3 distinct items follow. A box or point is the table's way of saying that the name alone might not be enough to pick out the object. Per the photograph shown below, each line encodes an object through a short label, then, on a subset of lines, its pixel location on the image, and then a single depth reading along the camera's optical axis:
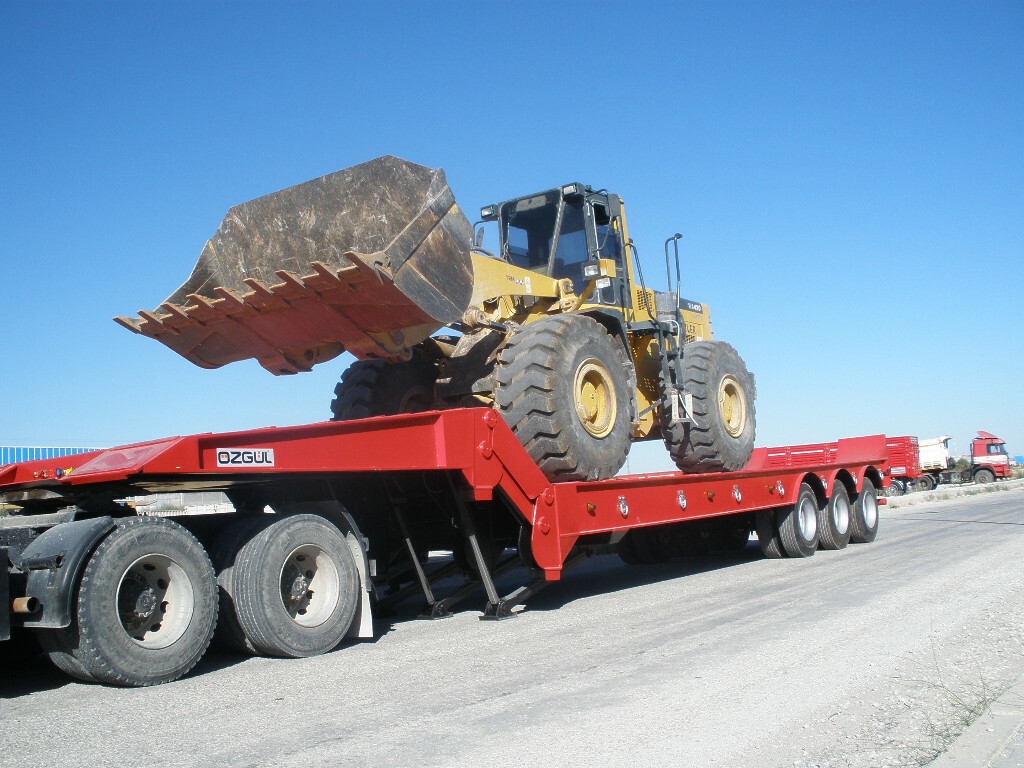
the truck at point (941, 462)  32.78
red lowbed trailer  5.29
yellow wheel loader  7.18
